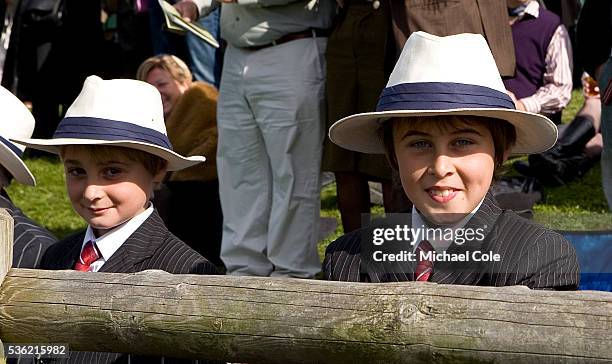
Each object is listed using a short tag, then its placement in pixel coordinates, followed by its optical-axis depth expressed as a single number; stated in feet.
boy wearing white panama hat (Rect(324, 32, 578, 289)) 18.38
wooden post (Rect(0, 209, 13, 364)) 17.58
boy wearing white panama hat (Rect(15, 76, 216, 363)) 22.46
